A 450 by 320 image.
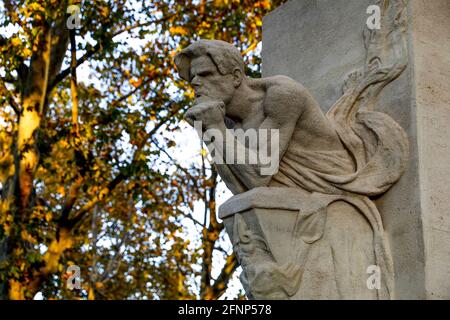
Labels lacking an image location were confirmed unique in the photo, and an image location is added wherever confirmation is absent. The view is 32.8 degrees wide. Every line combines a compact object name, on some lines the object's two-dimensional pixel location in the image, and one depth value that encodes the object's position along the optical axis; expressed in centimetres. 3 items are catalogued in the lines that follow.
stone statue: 443
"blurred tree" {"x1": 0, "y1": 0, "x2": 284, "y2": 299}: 1227
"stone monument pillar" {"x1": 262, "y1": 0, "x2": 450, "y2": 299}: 445
